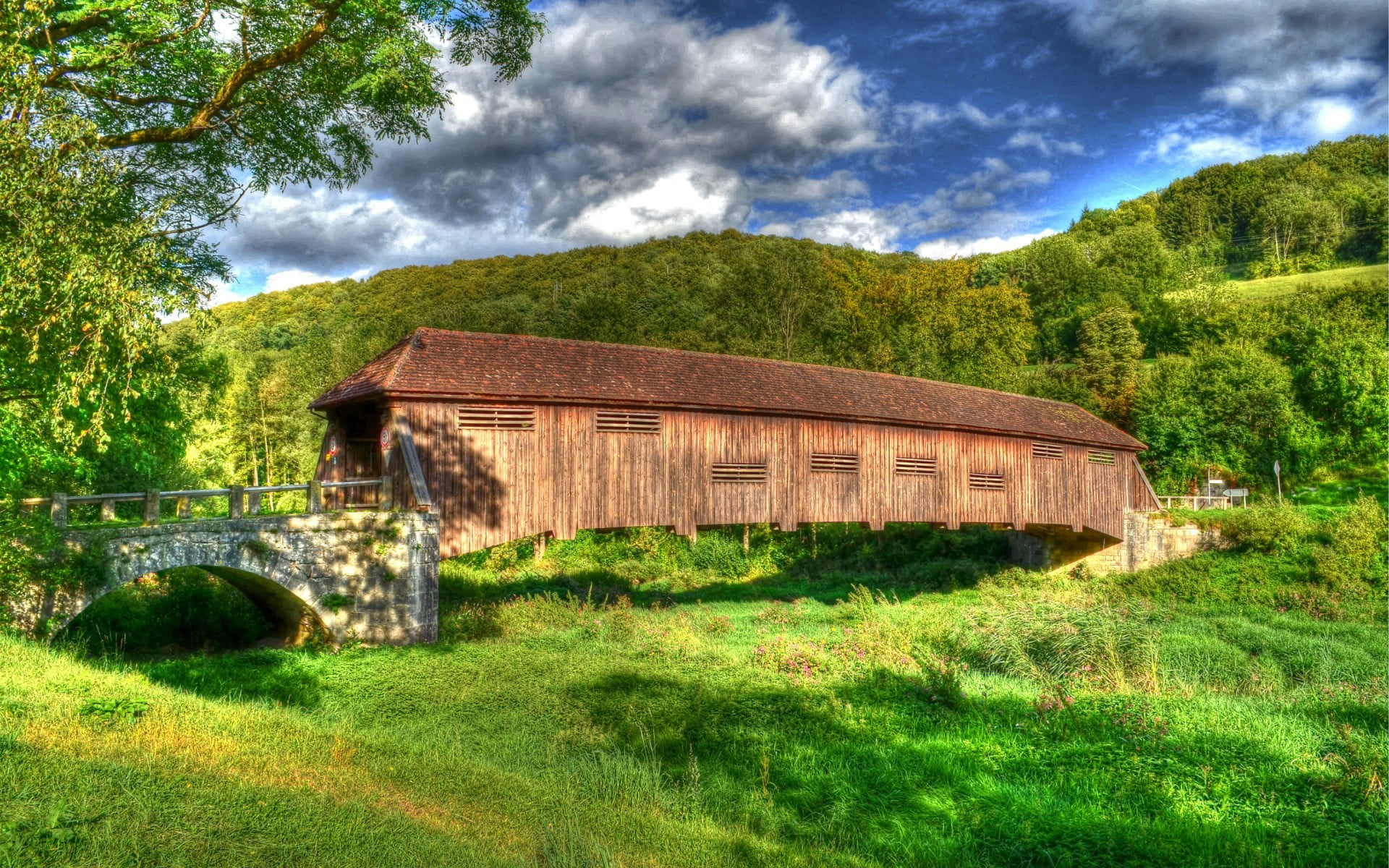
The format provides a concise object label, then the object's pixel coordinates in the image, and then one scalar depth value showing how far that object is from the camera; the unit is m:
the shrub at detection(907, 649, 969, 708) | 9.94
